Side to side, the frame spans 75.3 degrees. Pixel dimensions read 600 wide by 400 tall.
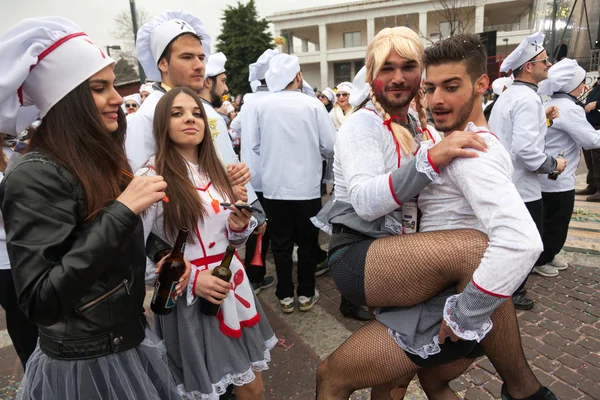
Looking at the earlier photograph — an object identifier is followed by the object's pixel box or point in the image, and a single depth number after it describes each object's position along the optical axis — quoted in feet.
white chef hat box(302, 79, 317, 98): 18.43
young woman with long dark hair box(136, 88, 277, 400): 6.56
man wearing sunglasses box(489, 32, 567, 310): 11.87
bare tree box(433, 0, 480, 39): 78.12
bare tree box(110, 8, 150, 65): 106.22
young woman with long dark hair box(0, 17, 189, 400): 4.03
